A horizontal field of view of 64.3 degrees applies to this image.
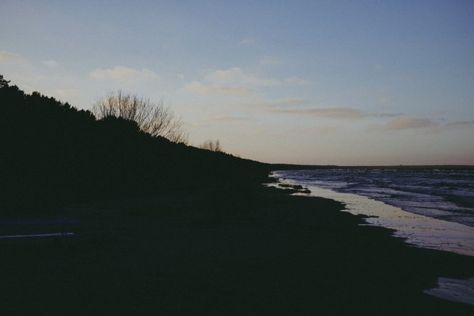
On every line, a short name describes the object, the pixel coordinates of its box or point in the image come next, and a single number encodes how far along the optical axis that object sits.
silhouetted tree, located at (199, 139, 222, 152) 139.07
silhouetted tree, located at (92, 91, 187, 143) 50.81
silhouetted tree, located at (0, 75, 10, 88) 31.40
